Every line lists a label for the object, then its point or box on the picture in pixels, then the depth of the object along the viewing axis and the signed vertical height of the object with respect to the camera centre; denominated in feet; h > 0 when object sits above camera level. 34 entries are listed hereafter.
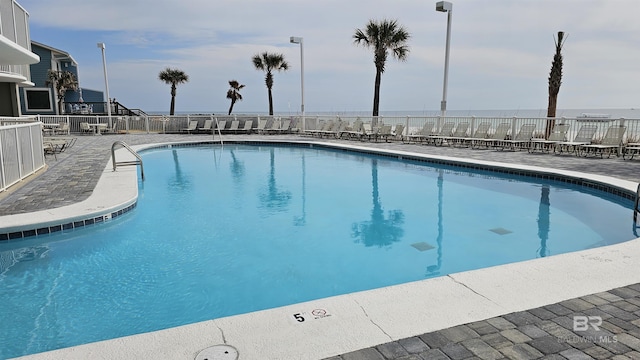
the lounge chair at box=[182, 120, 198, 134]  66.18 -0.96
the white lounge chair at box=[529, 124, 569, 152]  36.73 -1.22
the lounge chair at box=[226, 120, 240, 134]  66.39 -0.90
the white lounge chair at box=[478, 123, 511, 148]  41.27 -1.10
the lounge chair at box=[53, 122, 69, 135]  61.00 -1.55
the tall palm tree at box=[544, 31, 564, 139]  45.55 +5.35
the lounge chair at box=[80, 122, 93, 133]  62.75 -1.23
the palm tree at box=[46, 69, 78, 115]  78.59 +7.63
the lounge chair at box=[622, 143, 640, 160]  32.27 -2.13
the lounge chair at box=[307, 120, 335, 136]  59.27 -0.96
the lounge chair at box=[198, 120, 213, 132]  66.33 -0.94
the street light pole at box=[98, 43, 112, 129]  65.11 +6.85
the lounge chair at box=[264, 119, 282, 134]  65.87 -1.14
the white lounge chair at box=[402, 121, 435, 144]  47.42 -1.14
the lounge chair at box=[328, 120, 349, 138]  57.11 -0.89
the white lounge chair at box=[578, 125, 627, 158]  33.69 -1.40
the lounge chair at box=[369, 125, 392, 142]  50.83 -1.27
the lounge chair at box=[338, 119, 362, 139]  54.60 -1.25
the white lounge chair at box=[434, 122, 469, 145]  44.62 -1.15
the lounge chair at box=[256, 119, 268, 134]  66.44 -0.85
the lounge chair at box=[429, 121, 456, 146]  45.68 -1.05
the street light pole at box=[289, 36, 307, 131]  63.57 +9.04
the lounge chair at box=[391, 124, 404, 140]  51.42 -1.12
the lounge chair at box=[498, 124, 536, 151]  39.45 -1.44
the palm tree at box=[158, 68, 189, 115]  102.94 +10.84
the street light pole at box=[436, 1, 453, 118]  45.16 +6.21
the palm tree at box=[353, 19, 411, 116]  60.08 +12.46
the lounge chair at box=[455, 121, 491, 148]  42.91 -1.18
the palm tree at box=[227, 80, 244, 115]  104.58 +7.70
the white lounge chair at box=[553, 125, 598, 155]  35.22 -1.14
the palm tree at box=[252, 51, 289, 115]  86.69 +12.34
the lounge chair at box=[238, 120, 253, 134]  67.21 -0.88
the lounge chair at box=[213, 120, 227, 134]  66.69 -0.75
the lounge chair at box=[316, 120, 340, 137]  58.13 -0.94
